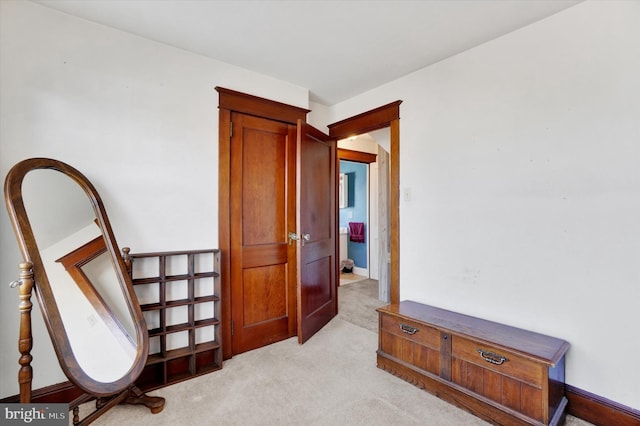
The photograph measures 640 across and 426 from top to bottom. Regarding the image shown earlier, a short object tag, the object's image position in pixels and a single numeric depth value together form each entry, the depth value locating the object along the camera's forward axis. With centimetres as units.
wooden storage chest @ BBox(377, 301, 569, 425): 150
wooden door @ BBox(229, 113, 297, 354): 246
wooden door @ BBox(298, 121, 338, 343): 255
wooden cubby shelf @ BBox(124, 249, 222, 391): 201
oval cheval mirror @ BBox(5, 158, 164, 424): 138
